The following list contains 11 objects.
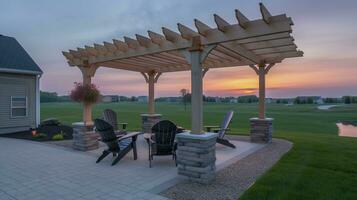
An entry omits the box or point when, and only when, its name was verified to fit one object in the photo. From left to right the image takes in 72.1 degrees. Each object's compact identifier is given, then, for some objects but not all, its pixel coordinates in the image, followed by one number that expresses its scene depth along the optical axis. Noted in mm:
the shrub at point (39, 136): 9039
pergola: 4205
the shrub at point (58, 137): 8839
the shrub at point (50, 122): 11941
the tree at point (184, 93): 36375
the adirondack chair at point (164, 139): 5344
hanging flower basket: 6895
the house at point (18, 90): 10539
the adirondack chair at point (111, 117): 8612
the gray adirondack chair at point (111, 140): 5527
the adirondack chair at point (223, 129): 6859
